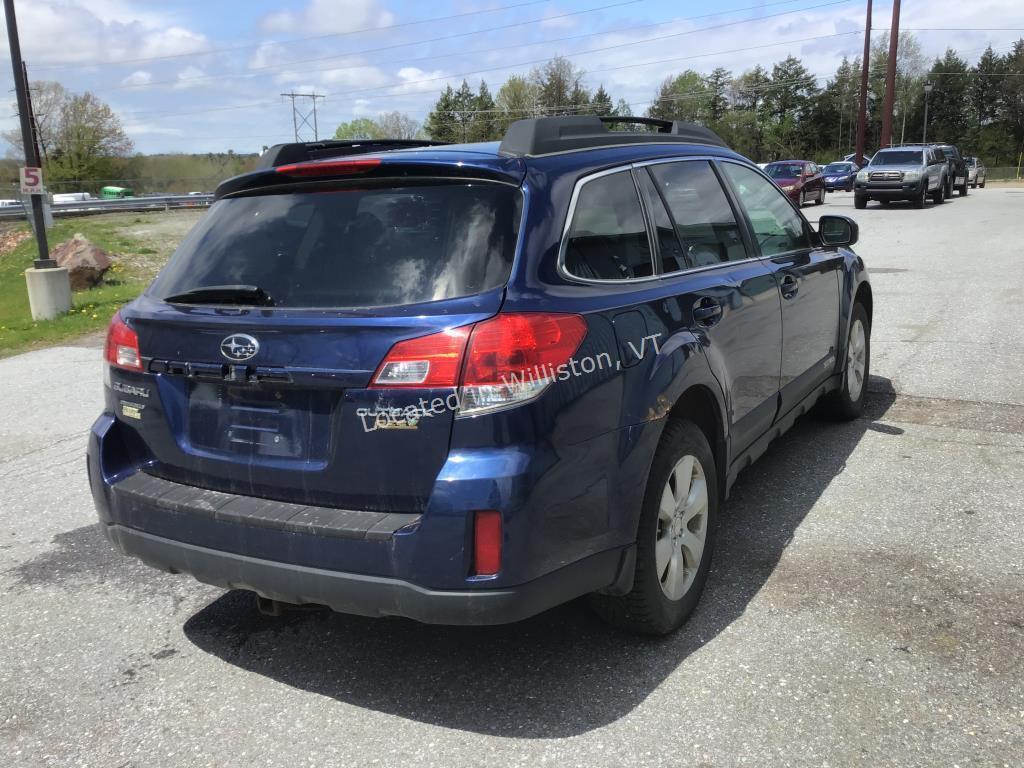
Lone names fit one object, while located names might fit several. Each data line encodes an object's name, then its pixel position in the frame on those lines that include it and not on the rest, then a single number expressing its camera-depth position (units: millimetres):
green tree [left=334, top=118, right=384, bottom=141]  124362
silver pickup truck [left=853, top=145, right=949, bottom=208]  27469
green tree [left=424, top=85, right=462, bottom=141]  108375
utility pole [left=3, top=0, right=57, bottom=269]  12836
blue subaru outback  2656
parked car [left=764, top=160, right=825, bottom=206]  29094
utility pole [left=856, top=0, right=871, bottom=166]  47247
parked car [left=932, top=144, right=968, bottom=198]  32500
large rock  17109
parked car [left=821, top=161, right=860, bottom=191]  42969
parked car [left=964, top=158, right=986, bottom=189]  45000
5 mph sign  13266
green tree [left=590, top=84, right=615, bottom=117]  103094
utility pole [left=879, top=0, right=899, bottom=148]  41281
